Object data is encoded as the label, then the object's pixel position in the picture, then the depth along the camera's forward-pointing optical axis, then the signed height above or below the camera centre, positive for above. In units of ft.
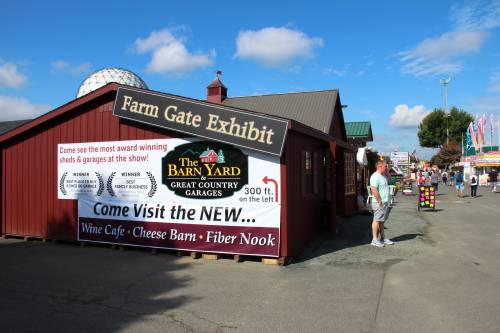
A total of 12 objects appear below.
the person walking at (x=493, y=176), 116.16 -0.05
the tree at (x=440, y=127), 232.32 +29.95
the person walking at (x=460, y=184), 78.02 -1.49
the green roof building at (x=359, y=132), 88.48 +10.23
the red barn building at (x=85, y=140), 27.02 +1.00
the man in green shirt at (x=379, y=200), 29.86 -1.68
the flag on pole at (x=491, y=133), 171.83 +18.21
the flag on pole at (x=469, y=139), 160.97 +15.12
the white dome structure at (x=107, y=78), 87.56 +23.14
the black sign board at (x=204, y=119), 24.23 +4.00
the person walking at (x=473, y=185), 78.28 -1.73
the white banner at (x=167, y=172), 25.79 +0.65
